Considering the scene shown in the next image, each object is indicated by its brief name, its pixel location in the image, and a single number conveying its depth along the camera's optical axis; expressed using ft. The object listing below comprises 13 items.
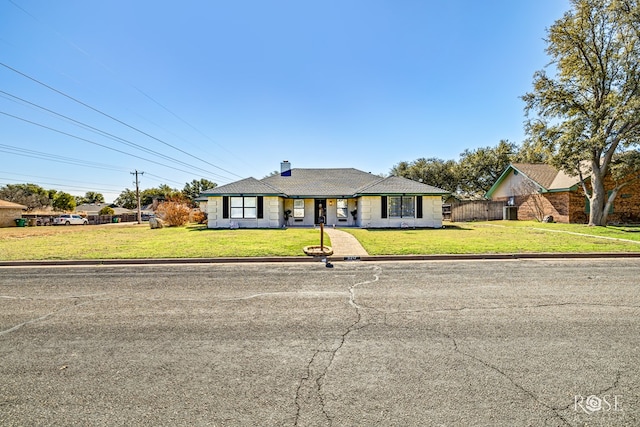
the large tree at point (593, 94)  64.34
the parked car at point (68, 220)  154.20
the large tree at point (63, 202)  248.93
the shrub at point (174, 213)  93.86
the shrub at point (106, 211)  238.48
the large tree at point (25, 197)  202.56
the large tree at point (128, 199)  312.29
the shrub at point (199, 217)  107.55
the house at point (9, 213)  129.63
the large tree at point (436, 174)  146.72
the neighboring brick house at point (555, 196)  79.82
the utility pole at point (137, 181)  166.48
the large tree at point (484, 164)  136.98
